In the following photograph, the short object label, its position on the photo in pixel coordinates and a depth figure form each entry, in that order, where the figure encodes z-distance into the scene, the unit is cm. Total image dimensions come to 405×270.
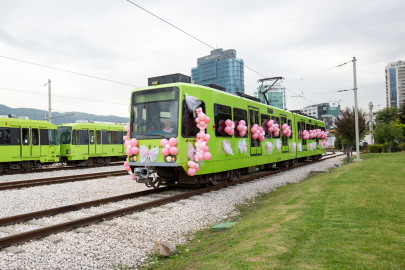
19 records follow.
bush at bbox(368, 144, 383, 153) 3468
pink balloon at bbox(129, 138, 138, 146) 921
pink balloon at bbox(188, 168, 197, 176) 872
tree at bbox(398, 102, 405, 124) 5697
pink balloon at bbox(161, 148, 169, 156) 851
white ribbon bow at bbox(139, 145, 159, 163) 888
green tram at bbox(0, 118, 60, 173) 1670
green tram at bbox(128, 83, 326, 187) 881
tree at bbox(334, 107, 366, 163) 2412
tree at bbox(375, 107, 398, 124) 7494
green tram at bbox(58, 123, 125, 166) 2108
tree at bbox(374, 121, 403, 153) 3089
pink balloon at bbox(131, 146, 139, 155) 917
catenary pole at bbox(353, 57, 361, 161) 2155
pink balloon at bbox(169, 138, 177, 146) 850
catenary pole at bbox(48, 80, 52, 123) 3100
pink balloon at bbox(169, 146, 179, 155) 844
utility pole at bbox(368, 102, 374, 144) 4826
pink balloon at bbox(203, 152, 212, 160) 902
